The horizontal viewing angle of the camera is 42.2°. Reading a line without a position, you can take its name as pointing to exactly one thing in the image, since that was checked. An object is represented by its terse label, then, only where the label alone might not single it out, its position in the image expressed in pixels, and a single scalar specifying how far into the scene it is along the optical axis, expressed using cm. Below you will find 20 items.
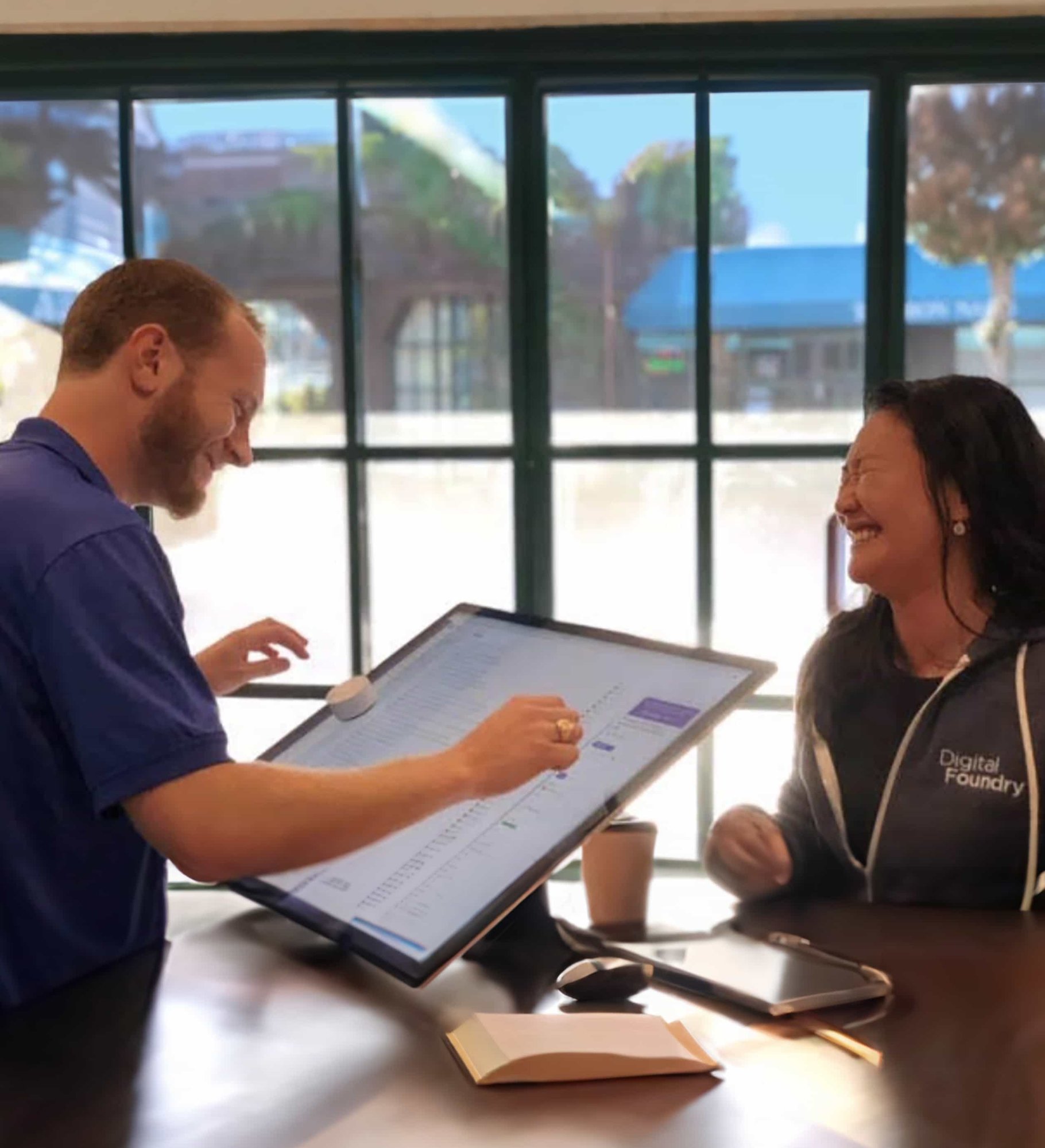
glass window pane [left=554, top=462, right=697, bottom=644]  294
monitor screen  133
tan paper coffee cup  154
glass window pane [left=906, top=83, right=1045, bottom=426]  279
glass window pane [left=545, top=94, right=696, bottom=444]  286
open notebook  112
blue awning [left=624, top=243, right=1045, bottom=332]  282
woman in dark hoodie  172
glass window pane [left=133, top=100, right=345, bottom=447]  295
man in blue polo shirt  124
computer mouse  130
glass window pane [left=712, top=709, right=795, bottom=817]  299
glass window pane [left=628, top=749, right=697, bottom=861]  300
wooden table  104
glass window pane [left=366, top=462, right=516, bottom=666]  298
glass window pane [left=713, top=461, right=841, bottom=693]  292
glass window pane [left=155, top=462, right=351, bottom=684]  303
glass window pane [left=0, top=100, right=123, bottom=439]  299
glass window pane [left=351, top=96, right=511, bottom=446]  289
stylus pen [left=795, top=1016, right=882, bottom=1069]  116
